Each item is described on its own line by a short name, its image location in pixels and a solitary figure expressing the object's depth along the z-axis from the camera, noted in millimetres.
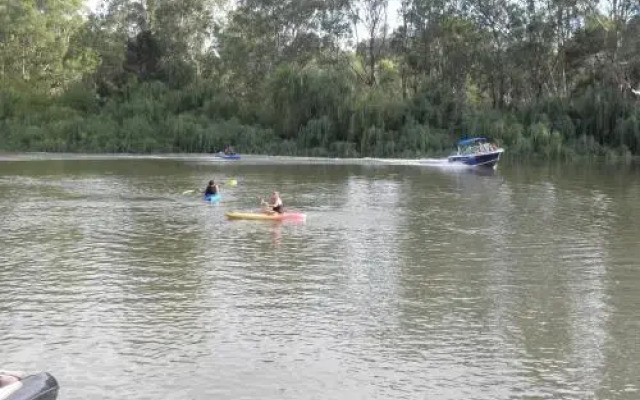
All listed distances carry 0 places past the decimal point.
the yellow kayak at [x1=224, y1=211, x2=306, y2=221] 30562
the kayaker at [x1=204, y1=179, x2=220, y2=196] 38094
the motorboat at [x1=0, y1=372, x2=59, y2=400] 10102
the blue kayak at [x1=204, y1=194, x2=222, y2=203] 37781
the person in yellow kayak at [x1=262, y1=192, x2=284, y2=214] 31078
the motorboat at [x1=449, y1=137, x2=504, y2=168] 60875
